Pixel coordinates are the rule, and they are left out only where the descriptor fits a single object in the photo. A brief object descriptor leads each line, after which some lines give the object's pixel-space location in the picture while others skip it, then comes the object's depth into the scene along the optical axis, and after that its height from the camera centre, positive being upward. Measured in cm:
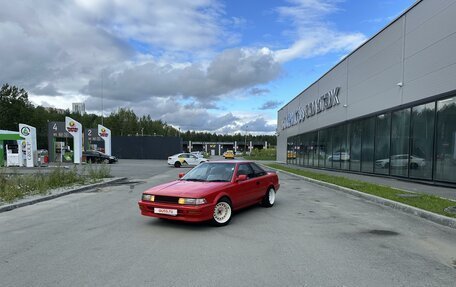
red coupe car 721 -136
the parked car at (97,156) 4569 -332
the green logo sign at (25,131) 3419 -13
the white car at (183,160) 3700 -304
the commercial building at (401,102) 1491 +165
